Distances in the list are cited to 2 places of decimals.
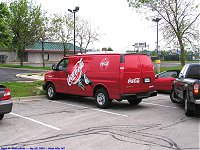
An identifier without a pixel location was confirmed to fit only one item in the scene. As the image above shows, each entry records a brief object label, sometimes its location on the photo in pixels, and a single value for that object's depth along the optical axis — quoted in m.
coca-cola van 9.93
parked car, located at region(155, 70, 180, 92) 14.55
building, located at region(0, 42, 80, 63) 65.31
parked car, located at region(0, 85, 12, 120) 7.57
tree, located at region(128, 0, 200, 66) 26.42
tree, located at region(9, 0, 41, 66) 38.53
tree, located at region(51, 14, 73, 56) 42.09
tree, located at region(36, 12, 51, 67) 39.51
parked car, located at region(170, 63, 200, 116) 8.25
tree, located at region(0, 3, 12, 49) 22.82
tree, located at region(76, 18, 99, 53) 46.74
